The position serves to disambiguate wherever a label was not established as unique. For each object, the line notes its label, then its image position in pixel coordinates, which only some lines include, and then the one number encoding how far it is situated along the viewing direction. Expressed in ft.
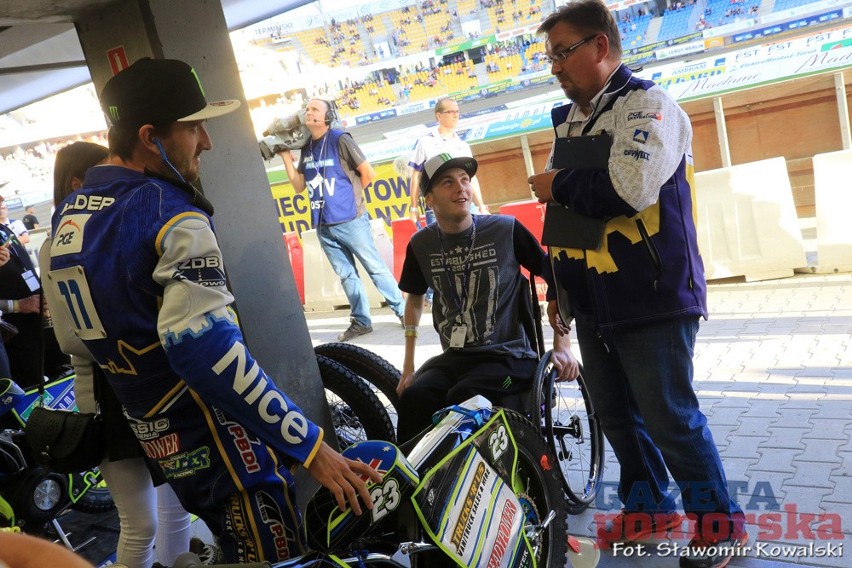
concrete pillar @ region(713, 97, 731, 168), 31.12
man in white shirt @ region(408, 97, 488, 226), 24.12
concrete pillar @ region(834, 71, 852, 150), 28.48
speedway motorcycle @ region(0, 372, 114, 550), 12.15
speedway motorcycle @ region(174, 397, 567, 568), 6.45
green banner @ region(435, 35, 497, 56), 88.12
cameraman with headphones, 23.06
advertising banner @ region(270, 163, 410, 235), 33.35
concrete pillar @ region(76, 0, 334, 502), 9.49
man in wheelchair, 10.64
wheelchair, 10.41
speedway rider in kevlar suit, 5.93
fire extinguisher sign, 9.66
